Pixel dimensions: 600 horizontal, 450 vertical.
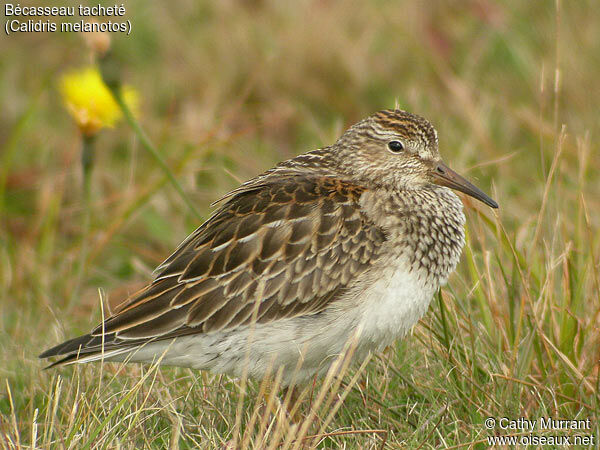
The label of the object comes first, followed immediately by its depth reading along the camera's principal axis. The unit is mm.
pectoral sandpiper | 9227
